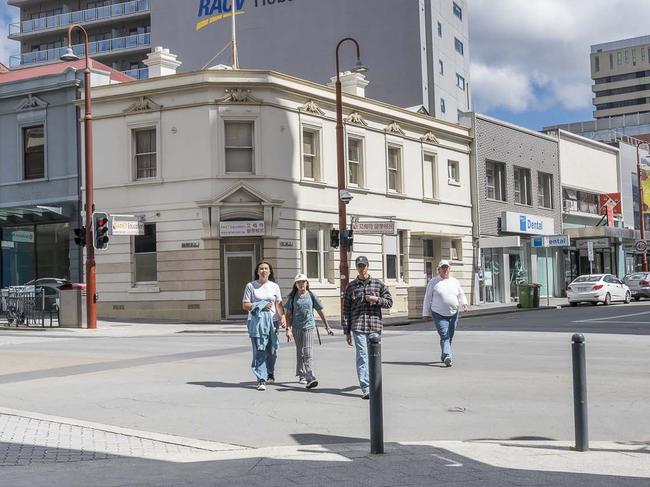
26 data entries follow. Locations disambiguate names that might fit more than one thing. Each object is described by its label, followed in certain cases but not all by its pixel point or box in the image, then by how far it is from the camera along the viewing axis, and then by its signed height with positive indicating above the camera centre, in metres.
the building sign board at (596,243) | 48.53 +1.68
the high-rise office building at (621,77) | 138.12 +32.08
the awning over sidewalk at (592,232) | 47.86 +2.29
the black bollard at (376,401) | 7.05 -1.02
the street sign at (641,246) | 50.31 +1.52
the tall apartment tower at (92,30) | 64.00 +19.83
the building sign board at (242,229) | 28.56 +1.73
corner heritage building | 28.92 +3.22
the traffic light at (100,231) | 25.12 +1.56
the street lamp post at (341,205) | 26.50 +2.31
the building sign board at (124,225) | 27.09 +1.88
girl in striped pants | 11.45 -0.57
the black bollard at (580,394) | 7.12 -1.01
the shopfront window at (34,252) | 31.94 +1.26
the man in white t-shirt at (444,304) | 14.24 -0.47
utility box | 25.83 -0.72
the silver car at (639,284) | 42.50 -0.61
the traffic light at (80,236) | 25.47 +1.44
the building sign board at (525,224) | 41.78 +2.59
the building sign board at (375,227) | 27.23 +1.62
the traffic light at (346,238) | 26.36 +1.24
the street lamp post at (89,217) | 25.47 +2.02
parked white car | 37.28 -0.76
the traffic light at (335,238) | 26.58 +1.25
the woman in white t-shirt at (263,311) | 11.51 -0.41
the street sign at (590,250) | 41.00 +1.10
